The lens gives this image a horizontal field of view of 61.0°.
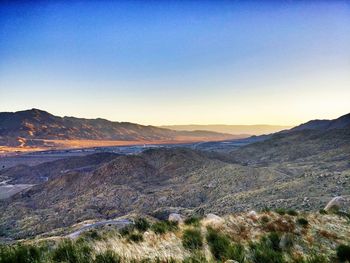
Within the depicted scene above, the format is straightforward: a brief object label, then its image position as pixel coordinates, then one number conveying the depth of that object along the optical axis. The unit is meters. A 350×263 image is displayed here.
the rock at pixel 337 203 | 14.07
